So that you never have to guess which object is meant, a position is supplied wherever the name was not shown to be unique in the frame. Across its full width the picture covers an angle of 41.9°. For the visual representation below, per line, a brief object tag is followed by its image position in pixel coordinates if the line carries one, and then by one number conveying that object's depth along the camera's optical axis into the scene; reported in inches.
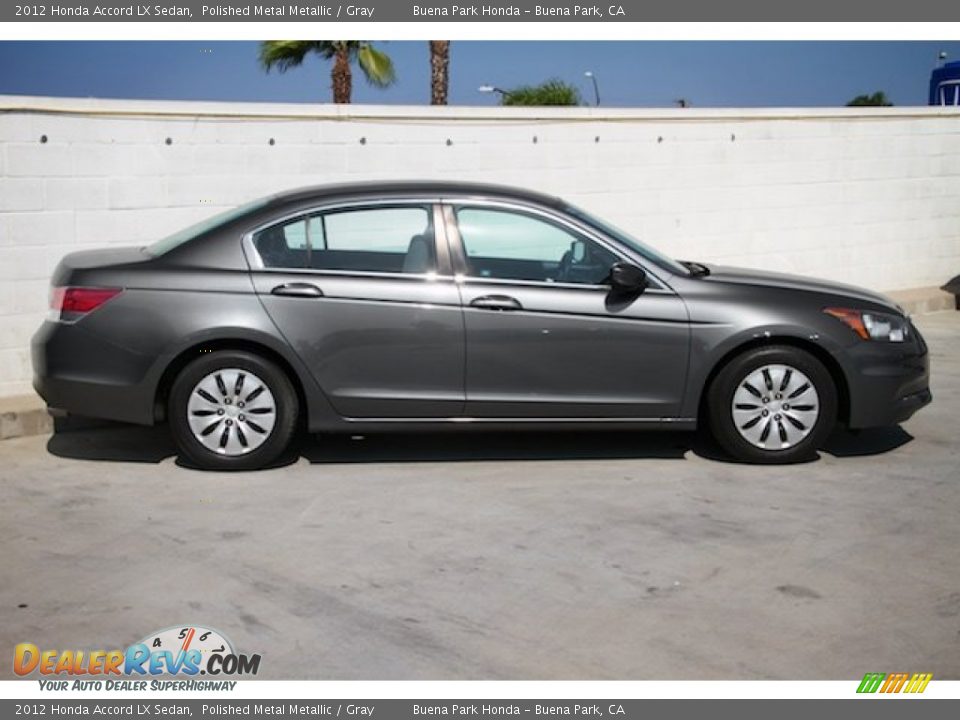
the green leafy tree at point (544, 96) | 971.5
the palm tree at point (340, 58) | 880.9
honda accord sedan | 263.7
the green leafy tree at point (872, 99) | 1768.0
